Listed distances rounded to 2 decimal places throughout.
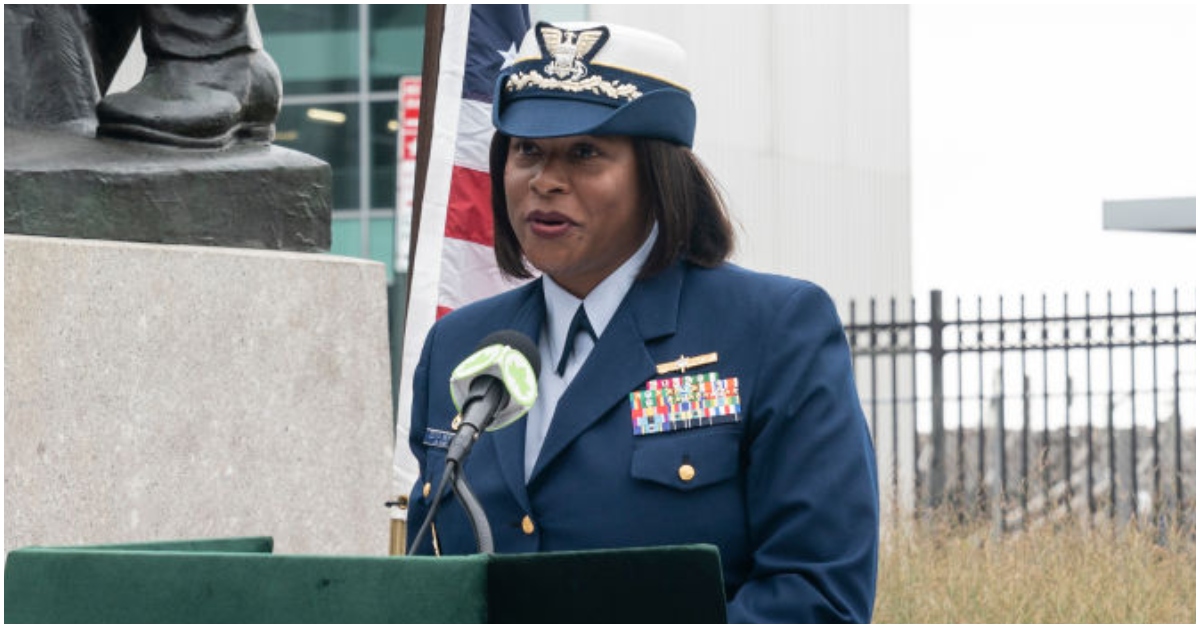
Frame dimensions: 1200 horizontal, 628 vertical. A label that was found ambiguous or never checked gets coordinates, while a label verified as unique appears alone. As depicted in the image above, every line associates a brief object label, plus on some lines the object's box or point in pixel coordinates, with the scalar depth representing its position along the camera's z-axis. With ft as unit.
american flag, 35.42
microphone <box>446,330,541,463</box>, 12.62
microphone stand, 12.41
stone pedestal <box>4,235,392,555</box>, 27.24
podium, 11.31
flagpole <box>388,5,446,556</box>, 36.85
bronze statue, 30.82
